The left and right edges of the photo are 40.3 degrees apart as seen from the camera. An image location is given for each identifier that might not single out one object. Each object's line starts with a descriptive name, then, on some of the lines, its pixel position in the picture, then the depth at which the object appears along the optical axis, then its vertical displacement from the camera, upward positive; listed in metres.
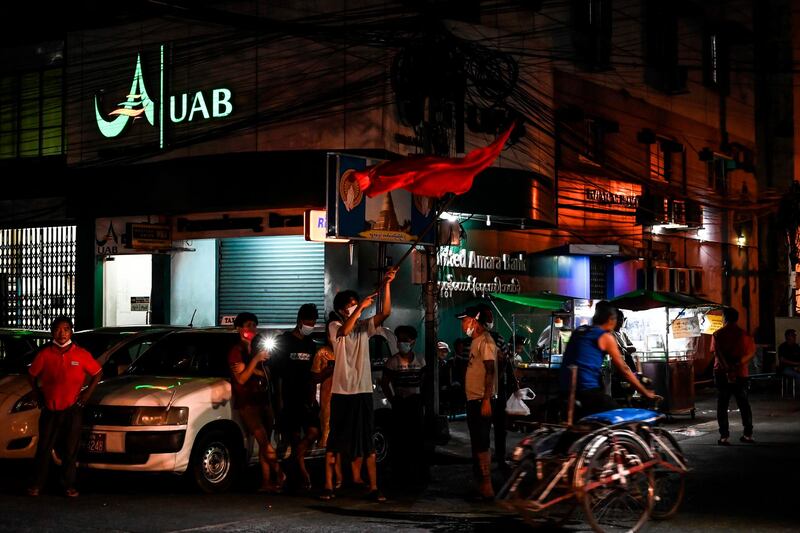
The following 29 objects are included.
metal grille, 22.64 +0.66
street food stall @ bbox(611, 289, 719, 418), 19.00 -0.68
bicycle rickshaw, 8.75 -1.34
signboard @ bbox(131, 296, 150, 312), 22.12 +0.07
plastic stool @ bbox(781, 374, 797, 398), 24.87 -1.94
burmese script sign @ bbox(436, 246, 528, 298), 21.98 +0.76
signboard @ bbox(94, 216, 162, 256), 21.73 +1.45
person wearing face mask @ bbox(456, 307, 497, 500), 10.77 -0.91
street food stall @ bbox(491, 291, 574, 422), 17.84 -0.78
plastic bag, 12.87 -1.20
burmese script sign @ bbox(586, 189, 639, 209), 26.90 +2.68
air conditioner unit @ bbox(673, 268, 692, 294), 31.12 +0.68
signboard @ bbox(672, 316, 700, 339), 22.17 -0.50
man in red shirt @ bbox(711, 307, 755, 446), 15.62 -0.95
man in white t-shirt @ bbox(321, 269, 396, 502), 10.66 -0.85
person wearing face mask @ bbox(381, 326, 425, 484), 12.42 -1.06
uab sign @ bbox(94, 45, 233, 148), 20.30 +3.81
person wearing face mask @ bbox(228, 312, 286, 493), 11.21 -0.95
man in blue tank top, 9.33 -0.50
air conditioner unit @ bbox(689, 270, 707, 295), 32.19 +0.65
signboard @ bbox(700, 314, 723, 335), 27.17 -0.51
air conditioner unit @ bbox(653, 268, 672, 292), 29.70 +0.67
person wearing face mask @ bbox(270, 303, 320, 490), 11.29 -0.86
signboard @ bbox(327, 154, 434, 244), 16.95 +1.54
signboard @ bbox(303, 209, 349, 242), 17.83 +1.32
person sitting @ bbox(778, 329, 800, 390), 23.88 -1.19
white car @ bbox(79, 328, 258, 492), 10.86 -1.23
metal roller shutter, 20.52 +0.57
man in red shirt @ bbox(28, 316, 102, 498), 10.98 -0.88
